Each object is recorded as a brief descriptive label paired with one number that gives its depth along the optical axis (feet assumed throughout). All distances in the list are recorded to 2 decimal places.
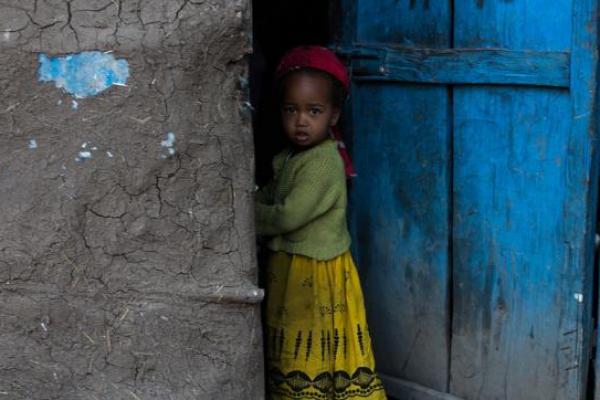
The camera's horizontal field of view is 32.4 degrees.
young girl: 10.96
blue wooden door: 10.37
